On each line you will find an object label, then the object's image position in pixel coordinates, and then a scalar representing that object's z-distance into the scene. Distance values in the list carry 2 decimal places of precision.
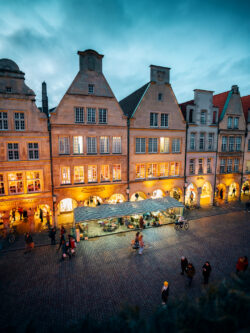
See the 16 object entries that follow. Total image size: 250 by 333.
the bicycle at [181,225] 21.05
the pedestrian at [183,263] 12.86
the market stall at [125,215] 19.28
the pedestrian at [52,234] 17.67
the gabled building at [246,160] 30.06
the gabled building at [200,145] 26.50
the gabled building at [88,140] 20.62
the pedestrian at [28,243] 16.50
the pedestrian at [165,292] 10.26
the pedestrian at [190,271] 11.84
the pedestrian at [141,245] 15.88
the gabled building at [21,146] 18.39
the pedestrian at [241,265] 12.09
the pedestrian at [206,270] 11.96
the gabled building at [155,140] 23.80
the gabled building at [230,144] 28.22
